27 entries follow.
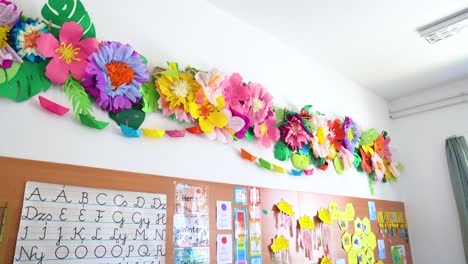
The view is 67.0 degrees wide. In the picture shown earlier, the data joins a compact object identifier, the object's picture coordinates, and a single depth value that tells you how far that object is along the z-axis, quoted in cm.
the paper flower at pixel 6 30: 102
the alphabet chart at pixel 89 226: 101
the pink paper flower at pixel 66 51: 111
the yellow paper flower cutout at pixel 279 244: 170
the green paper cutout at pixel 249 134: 173
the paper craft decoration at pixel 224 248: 147
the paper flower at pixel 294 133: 194
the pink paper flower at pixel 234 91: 166
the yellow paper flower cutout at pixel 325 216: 202
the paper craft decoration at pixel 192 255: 133
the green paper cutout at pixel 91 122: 116
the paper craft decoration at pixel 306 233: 187
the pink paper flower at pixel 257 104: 173
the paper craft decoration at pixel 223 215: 150
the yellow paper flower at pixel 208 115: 149
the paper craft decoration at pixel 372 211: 250
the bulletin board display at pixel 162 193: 99
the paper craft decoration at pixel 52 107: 109
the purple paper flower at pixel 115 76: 120
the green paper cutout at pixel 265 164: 176
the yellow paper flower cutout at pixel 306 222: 188
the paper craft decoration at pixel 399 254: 263
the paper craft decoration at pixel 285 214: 178
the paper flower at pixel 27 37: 105
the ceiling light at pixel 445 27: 201
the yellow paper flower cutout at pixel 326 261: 195
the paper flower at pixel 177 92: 140
